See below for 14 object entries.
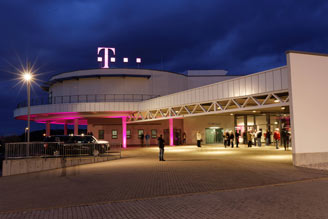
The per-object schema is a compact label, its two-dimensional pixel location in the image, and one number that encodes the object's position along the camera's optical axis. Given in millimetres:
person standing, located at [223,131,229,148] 30230
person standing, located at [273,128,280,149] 25734
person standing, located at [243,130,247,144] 32438
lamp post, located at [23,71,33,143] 19906
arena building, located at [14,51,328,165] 15289
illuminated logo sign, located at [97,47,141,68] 44650
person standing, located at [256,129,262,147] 29161
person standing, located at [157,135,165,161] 17891
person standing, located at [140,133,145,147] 39428
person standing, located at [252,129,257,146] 31245
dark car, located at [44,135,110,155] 17641
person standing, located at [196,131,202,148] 29908
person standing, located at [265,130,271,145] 29784
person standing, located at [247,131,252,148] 29192
